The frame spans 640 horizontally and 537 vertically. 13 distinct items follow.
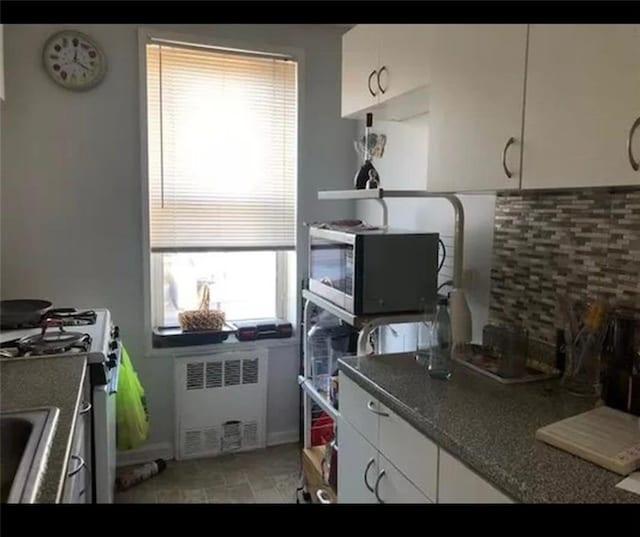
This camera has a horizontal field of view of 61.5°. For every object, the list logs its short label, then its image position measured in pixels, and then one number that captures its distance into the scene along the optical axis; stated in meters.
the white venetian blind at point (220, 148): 2.78
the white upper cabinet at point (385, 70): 1.81
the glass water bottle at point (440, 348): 1.64
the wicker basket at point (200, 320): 2.92
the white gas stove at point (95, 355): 1.75
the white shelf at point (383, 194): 1.86
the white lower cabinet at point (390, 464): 1.20
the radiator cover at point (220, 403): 2.91
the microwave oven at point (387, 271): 1.90
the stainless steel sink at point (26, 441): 1.00
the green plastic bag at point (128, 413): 2.39
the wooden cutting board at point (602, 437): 1.08
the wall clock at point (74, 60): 2.54
